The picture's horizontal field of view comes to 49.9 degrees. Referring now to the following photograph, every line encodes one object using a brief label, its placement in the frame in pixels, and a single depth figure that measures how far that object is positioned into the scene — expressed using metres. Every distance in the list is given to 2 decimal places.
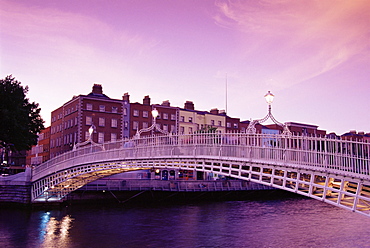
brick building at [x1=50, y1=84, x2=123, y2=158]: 55.19
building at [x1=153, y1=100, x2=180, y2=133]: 63.88
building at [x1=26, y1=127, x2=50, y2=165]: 72.94
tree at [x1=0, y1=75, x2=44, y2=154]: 37.97
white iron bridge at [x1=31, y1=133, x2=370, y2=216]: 13.88
